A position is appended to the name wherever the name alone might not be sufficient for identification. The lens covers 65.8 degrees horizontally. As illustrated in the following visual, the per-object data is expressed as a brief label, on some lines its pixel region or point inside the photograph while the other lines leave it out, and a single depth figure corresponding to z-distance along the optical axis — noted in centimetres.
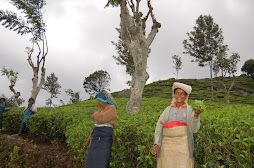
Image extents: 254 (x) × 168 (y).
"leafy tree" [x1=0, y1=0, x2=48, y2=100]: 1778
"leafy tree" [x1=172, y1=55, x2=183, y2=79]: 5315
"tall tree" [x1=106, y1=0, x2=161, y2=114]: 869
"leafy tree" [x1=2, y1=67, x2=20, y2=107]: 2712
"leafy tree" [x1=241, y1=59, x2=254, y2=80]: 5053
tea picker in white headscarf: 269
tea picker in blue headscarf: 368
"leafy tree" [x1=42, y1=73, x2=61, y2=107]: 5184
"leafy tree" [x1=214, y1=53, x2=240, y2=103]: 2378
